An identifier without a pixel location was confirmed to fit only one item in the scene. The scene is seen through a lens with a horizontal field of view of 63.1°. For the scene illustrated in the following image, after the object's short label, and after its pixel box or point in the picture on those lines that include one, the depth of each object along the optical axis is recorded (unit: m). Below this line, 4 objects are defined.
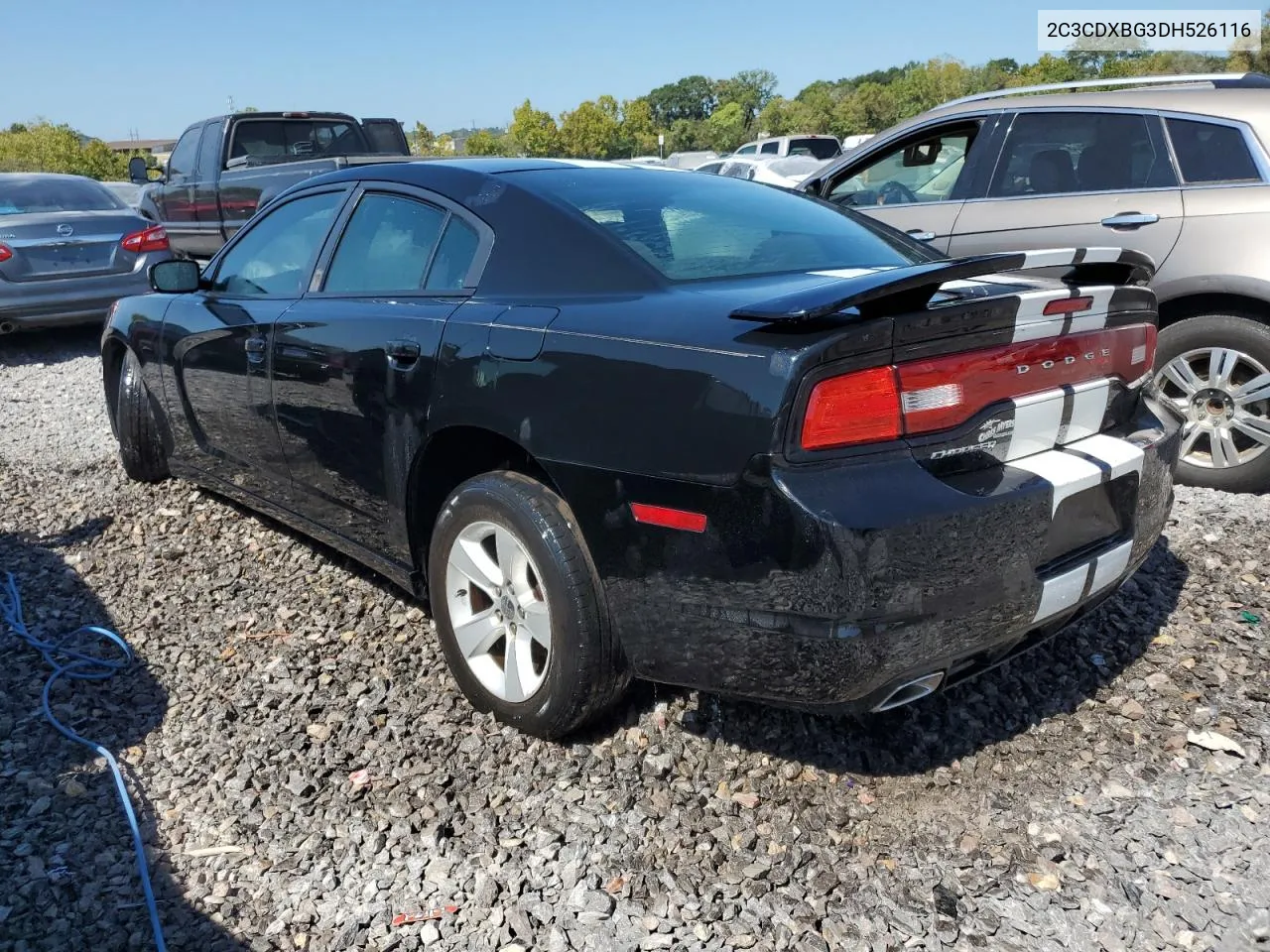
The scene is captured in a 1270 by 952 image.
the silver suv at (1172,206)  4.35
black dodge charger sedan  2.15
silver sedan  8.19
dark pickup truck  10.25
